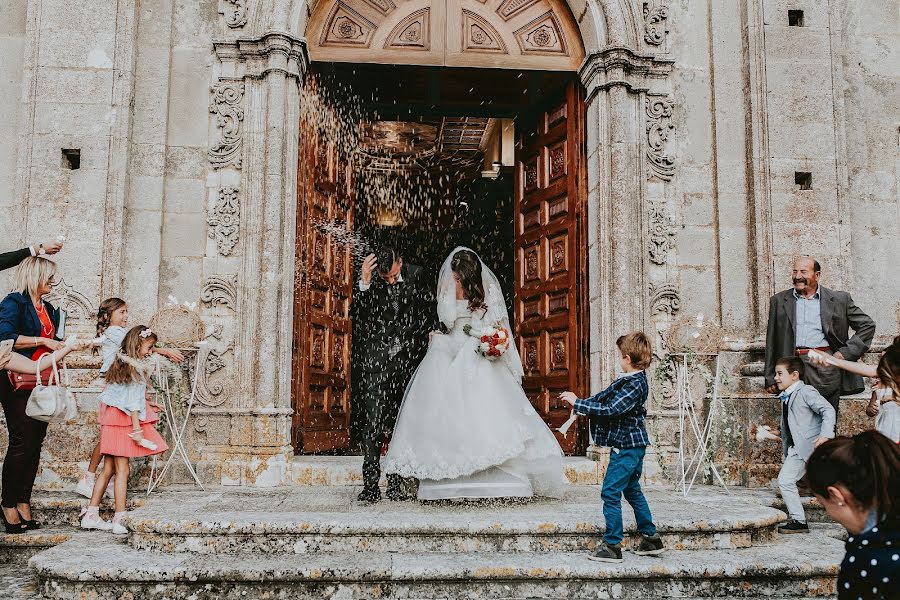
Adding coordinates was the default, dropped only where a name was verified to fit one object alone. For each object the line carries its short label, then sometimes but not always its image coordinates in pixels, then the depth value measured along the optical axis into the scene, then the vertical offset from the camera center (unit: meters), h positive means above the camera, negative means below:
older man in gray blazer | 6.12 +0.46
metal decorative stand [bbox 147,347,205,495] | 6.47 -0.36
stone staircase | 4.21 -0.99
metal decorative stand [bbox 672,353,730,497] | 6.78 -0.29
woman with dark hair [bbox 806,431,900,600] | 2.24 -0.34
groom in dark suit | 5.71 +0.33
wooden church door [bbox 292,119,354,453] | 7.65 +0.84
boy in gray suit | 5.39 -0.28
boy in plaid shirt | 4.39 -0.29
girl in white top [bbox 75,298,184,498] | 5.58 +0.34
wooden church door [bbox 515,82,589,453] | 7.87 +1.31
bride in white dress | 5.40 -0.26
